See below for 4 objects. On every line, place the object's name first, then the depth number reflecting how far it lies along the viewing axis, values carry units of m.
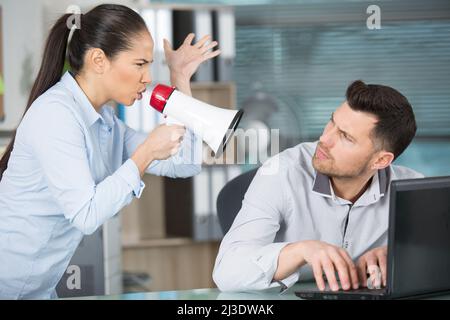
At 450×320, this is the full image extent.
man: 3.63
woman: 3.27
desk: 3.27
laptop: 3.11
